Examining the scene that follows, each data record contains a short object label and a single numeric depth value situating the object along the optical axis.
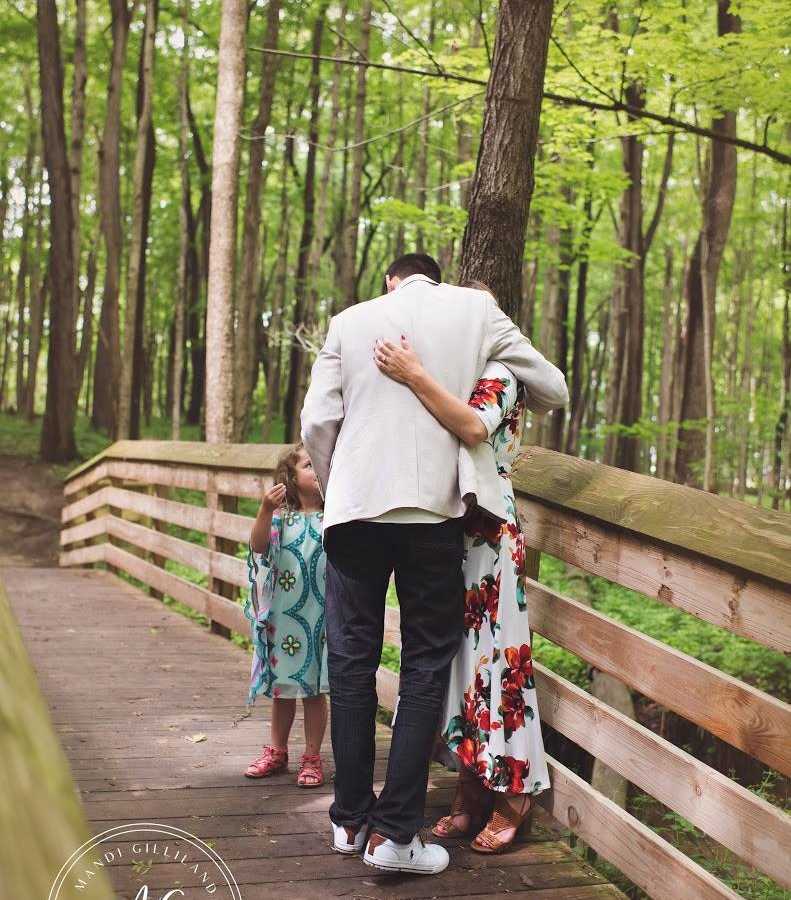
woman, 3.04
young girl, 3.88
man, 2.98
